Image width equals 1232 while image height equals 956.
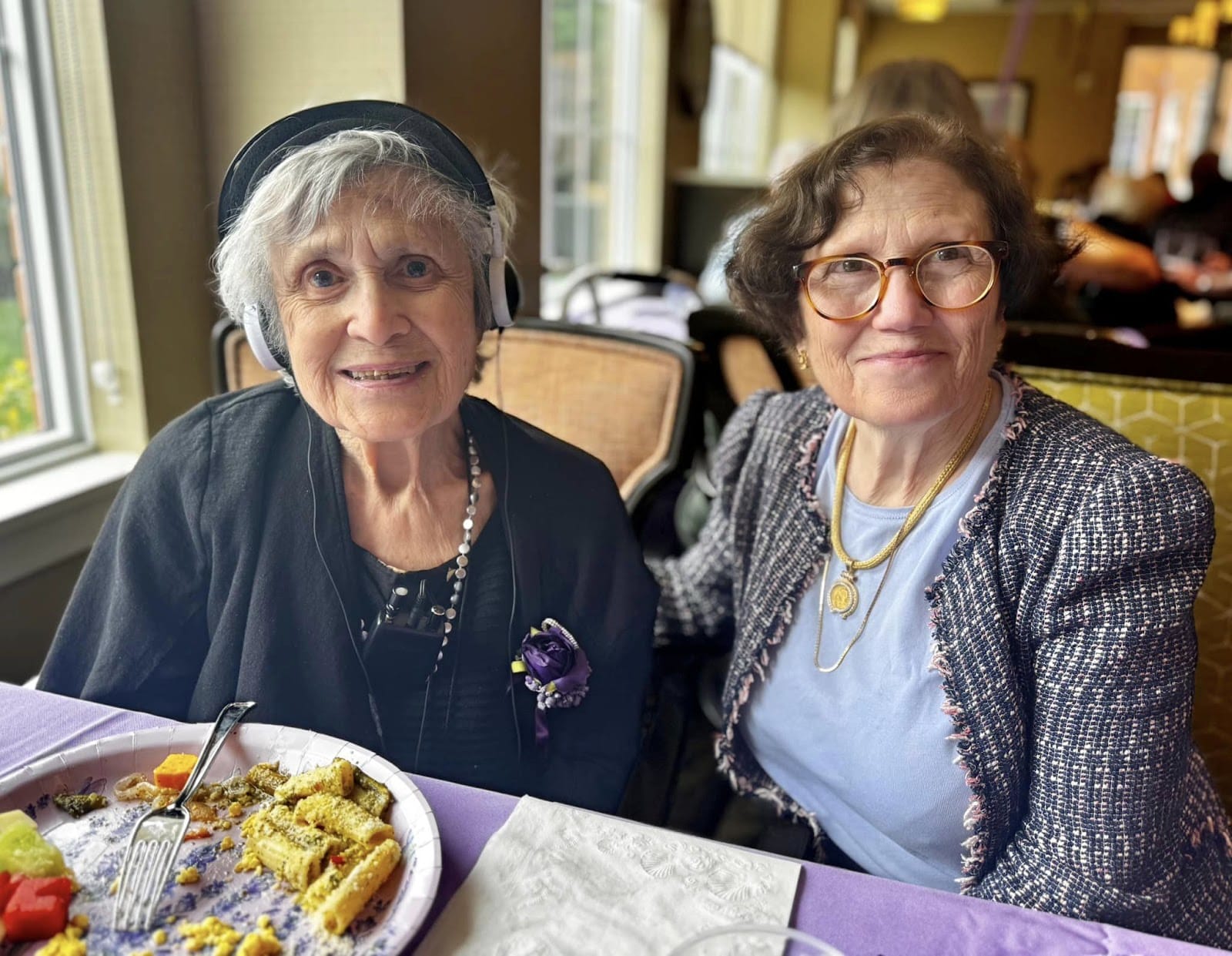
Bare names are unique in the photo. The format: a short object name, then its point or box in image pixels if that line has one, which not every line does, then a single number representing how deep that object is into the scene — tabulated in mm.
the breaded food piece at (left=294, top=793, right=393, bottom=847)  686
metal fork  634
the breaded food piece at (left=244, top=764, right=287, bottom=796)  757
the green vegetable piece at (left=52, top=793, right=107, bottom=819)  728
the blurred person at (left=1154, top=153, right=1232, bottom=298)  5609
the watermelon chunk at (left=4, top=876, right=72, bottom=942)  605
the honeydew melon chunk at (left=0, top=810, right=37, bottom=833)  672
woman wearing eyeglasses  786
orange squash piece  748
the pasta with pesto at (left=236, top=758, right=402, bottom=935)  639
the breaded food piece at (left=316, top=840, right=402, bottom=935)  621
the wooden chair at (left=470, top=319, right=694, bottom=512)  983
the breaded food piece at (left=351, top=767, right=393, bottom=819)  721
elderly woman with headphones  732
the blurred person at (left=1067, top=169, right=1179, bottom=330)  3467
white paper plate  626
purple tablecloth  646
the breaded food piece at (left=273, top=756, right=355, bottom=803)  729
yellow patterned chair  1262
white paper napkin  646
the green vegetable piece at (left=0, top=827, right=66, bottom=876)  644
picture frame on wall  10312
